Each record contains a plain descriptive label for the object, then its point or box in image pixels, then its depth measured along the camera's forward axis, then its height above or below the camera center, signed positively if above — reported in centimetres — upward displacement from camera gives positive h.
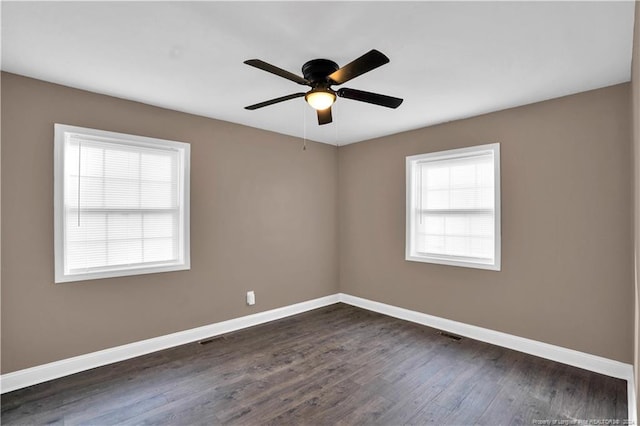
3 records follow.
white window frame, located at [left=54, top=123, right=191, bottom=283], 278 +11
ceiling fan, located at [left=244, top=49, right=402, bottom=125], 220 +88
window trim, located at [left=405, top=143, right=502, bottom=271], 351 +5
